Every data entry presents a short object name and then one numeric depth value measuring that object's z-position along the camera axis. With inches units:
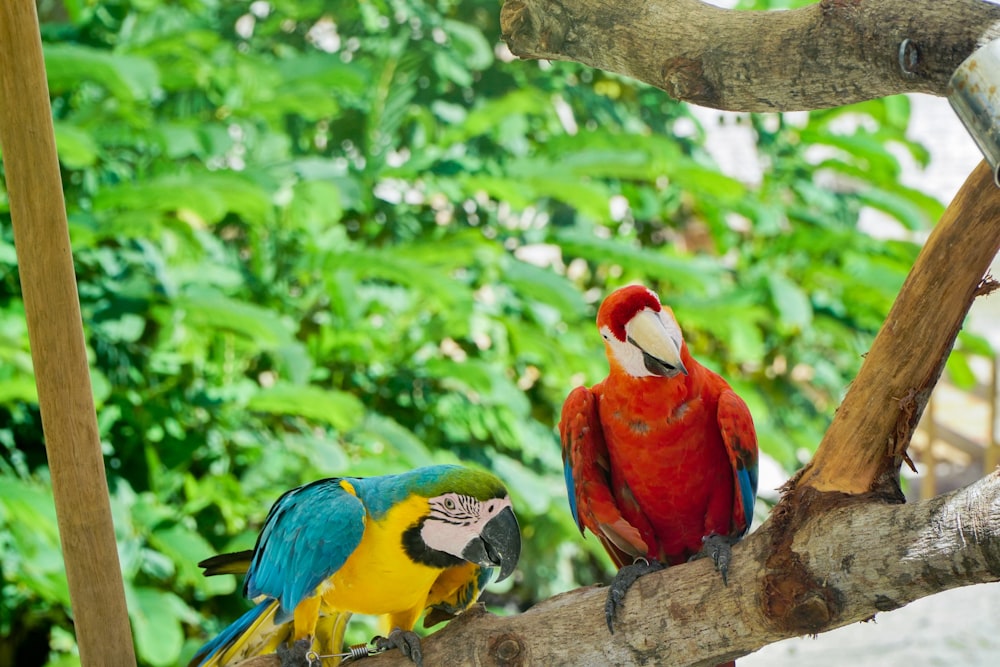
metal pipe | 127.2
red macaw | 142.1
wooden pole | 140.1
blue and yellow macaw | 142.9
